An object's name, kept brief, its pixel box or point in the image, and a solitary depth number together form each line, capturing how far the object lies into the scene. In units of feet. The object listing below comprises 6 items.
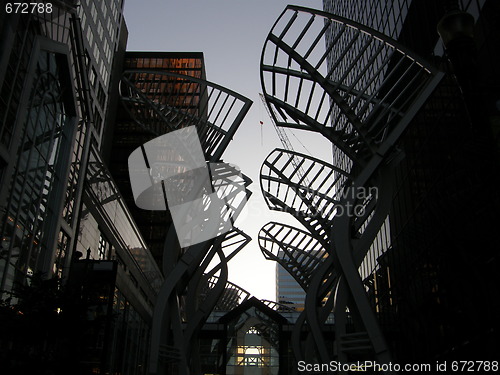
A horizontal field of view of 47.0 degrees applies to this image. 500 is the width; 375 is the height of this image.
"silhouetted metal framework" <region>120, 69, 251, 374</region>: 66.54
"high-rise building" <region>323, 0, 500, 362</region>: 54.39
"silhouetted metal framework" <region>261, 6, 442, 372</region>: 54.29
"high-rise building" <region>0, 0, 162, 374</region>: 59.52
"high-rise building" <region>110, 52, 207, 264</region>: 298.15
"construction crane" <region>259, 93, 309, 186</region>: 344.12
